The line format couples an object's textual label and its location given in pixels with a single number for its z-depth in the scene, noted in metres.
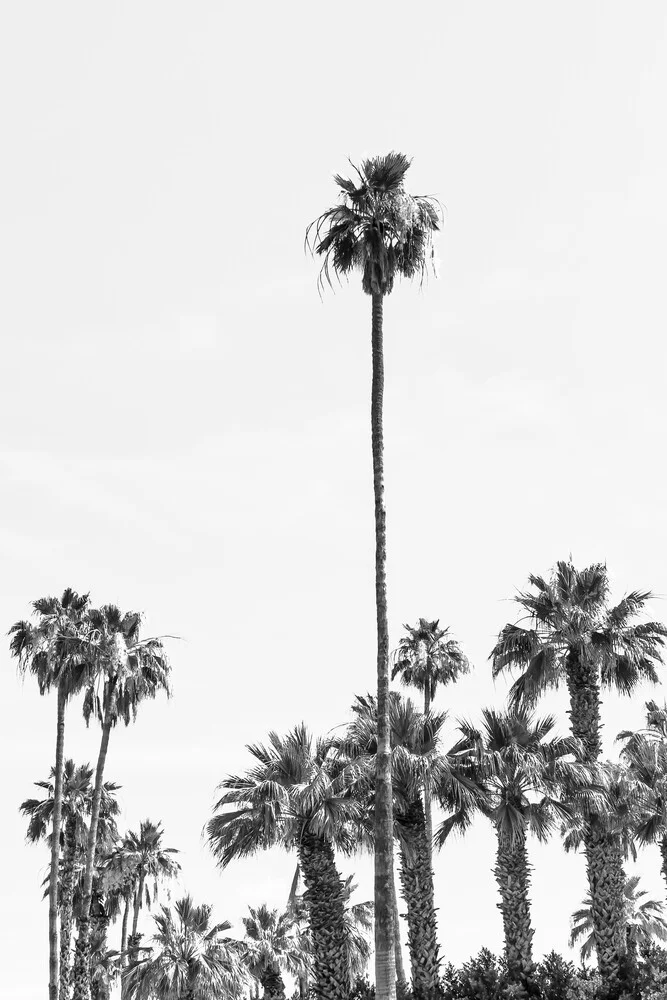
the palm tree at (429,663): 57.78
